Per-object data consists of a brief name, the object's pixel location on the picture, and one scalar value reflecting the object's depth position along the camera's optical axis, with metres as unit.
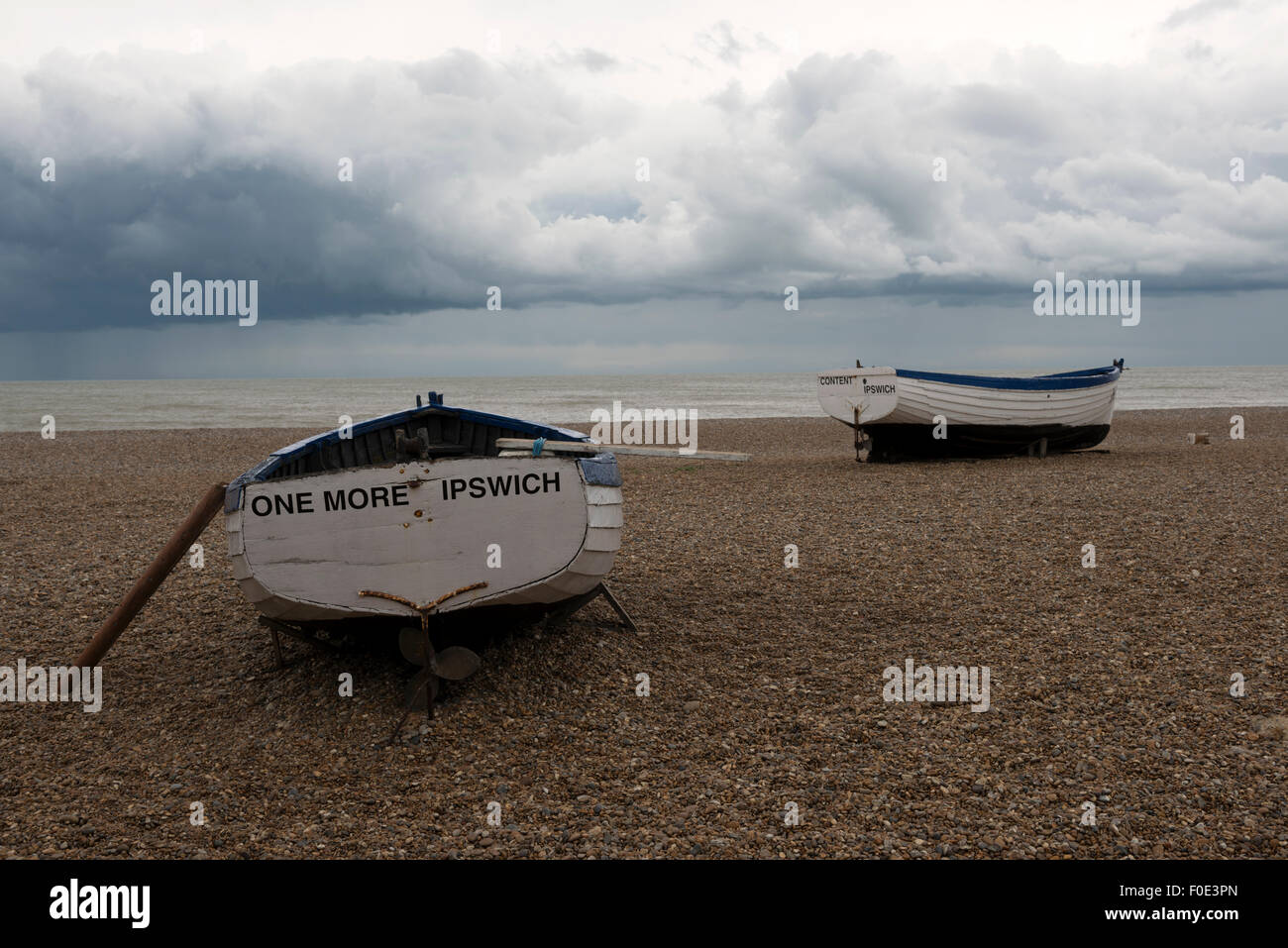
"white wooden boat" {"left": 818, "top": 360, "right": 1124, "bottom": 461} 17.91
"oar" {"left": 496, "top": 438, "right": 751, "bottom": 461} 6.68
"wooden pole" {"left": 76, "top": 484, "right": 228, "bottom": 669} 6.90
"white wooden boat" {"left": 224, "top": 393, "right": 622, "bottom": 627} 5.86
